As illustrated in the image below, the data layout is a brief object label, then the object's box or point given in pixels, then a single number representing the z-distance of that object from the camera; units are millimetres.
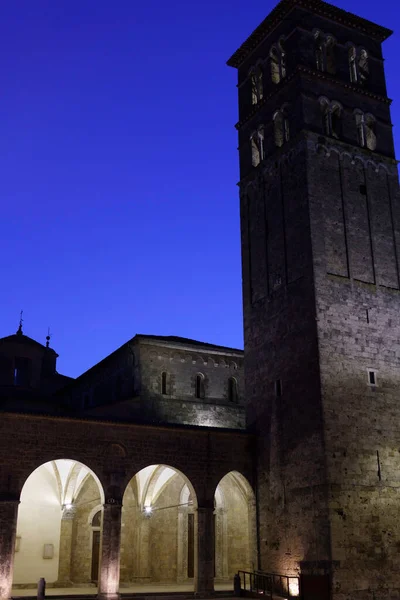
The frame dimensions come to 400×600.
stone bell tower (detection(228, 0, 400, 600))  22562
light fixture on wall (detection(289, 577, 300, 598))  22530
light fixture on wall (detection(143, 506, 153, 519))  29094
